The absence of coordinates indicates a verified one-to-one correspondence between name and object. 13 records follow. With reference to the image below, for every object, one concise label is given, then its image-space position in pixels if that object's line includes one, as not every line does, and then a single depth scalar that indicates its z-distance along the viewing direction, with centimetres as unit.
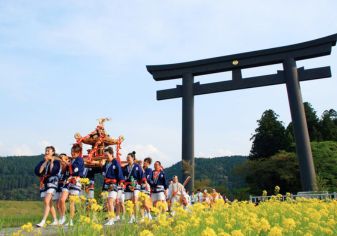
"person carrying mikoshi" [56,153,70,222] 798
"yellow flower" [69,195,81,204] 507
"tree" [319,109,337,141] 3669
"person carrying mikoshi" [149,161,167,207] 1038
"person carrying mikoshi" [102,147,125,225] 848
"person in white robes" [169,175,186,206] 1193
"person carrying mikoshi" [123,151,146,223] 906
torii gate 2019
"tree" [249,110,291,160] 3641
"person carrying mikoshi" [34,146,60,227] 762
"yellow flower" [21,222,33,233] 427
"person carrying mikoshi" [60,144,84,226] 767
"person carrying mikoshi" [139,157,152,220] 949
